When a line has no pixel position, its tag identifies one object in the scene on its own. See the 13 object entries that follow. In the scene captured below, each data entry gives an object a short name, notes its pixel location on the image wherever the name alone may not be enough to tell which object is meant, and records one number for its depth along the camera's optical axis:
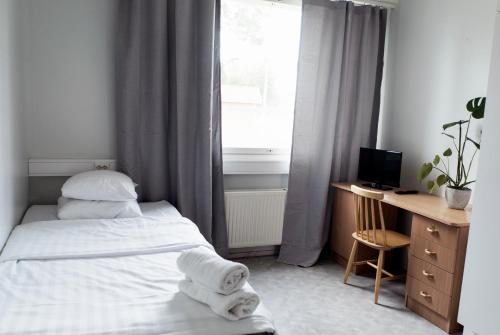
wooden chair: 2.85
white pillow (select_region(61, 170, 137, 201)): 2.60
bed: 1.39
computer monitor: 3.28
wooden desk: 2.46
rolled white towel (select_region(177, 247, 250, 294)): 1.47
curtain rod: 3.56
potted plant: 2.73
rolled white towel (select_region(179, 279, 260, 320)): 1.44
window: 3.43
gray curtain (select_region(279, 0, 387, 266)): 3.46
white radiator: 3.44
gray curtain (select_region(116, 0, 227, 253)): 2.96
